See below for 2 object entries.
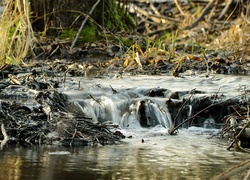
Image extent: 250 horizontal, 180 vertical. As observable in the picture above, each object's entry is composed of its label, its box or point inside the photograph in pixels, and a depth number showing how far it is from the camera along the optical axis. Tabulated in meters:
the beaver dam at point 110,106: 11.10
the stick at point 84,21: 21.85
